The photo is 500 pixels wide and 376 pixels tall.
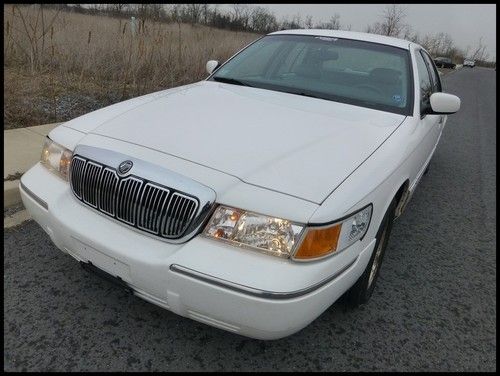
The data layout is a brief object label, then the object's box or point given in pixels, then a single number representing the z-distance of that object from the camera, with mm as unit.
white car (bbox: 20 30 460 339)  1664
